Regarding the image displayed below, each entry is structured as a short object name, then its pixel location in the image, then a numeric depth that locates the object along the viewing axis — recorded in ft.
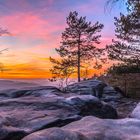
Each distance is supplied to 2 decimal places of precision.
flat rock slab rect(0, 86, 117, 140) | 9.55
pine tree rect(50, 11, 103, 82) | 44.48
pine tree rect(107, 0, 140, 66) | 35.11
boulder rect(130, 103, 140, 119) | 11.14
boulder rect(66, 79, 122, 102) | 21.15
